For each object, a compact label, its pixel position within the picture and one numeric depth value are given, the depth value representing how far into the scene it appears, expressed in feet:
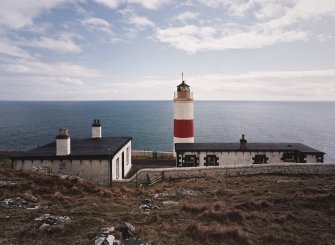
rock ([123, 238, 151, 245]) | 27.48
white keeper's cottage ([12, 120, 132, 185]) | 63.26
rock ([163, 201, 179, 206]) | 44.56
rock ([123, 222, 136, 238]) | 29.22
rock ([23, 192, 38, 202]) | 42.31
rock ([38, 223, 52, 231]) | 29.99
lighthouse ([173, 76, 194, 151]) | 97.50
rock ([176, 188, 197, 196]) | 51.90
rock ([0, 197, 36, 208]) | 39.33
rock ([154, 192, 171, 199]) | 49.95
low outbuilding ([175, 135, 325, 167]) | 80.07
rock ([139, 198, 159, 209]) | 41.83
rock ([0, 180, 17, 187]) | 47.41
